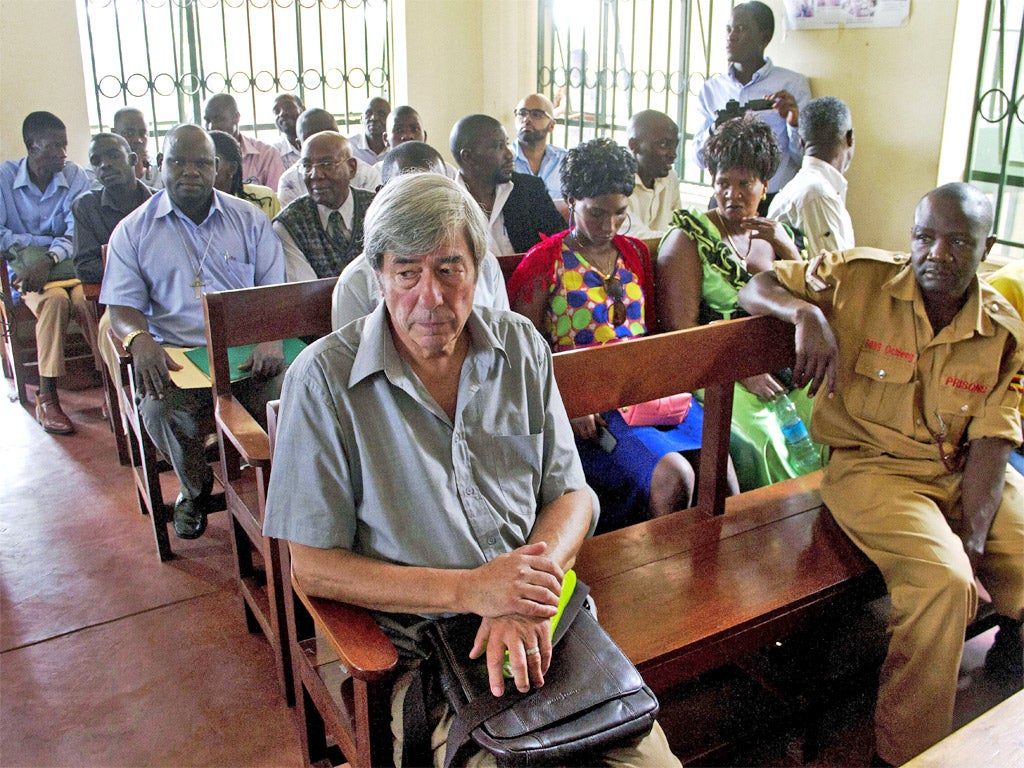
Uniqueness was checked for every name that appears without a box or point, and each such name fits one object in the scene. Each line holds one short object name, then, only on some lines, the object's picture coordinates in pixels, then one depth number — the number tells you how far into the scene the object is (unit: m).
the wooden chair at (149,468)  3.03
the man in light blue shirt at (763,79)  4.36
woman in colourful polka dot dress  2.56
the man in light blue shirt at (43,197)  4.57
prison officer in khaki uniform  2.08
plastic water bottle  2.74
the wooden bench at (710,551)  1.94
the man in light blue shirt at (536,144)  4.68
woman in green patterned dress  2.71
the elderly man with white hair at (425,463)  1.50
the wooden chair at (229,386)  2.34
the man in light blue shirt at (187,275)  2.96
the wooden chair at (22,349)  4.42
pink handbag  2.56
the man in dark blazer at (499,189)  3.59
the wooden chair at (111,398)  3.77
